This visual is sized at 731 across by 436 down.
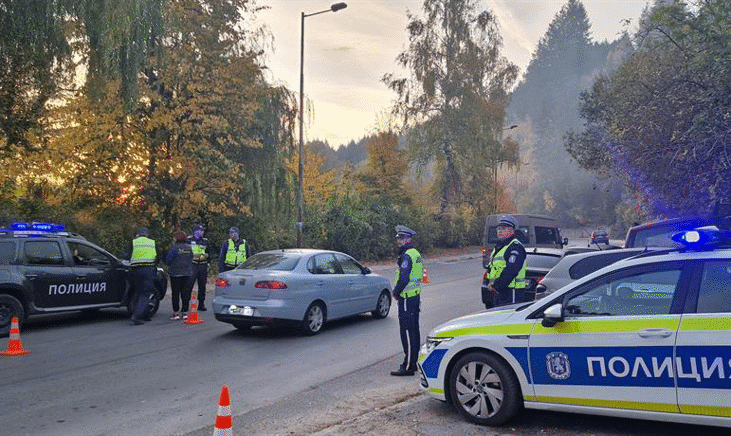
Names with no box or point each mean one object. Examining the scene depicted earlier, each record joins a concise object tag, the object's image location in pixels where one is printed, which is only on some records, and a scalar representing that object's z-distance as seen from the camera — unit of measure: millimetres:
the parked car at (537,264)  11242
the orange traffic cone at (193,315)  11195
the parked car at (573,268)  8440
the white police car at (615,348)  4523
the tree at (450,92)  40688
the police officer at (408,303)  7273
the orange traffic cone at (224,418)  3994
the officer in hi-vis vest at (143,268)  11000
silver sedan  9477
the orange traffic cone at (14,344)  8328
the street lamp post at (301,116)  21906
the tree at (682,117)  12047
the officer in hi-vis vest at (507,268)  7488
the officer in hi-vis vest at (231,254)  12594
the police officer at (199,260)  12430
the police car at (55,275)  9766
